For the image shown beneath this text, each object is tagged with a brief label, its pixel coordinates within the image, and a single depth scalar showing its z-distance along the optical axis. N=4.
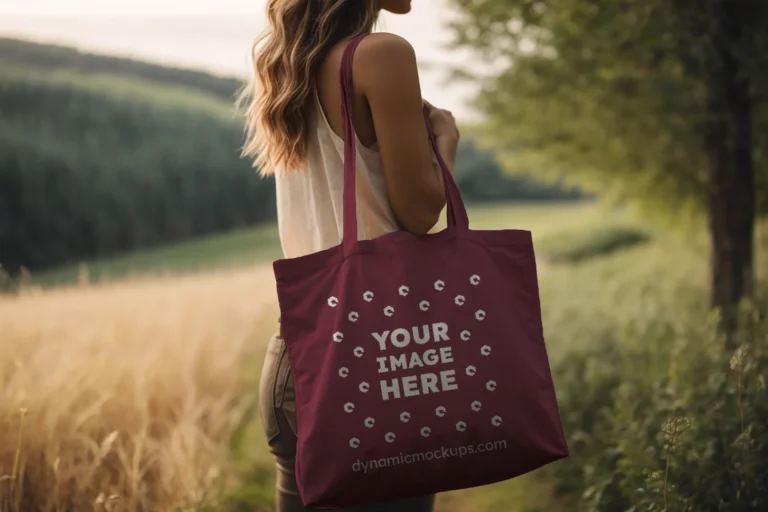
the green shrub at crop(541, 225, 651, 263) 16.88
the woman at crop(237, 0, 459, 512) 1.58
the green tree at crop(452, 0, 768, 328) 3.71
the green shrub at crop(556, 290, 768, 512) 2.59
